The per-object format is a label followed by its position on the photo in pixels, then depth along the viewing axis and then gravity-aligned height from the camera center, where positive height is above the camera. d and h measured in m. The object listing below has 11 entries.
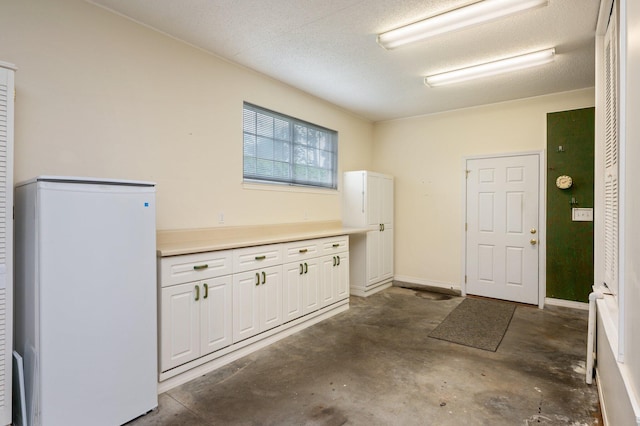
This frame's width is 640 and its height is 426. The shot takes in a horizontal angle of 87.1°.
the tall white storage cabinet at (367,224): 5.04 -0.22
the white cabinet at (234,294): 2.52 -0.76
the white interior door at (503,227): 4.64 -0.24
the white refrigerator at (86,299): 1.82 -0.53
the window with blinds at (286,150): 3.83 +0.78
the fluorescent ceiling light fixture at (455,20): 2.49 +1.52
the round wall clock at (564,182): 4.33 +0.38
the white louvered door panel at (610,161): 2.10 +0.34
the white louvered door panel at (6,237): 1.85 -0.16
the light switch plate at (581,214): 4.27 -0.04
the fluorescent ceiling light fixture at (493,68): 3.35 +1.55
